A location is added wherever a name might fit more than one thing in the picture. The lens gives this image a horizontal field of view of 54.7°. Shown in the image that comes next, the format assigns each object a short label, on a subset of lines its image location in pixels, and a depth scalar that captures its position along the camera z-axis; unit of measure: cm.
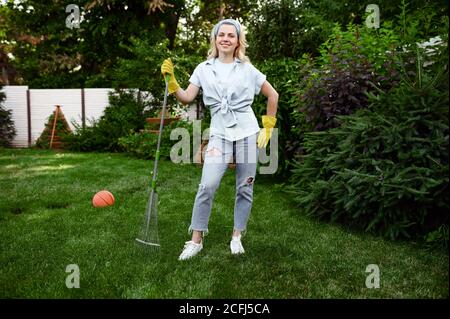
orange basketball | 518
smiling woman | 339
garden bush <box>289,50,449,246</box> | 372
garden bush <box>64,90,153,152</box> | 1159
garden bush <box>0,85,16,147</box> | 1284
